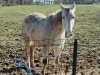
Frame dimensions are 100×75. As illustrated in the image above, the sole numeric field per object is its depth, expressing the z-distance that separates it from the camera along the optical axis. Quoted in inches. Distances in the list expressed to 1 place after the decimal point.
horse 218.7
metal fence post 175.0
